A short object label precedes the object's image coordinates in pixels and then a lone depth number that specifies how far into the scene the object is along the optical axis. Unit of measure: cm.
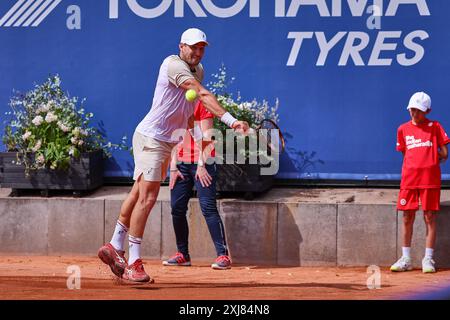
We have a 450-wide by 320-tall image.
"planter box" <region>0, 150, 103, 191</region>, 1110
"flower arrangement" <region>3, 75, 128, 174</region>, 1106
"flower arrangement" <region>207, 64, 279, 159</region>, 1084
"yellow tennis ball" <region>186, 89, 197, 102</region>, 805
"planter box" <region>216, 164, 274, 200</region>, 1071
